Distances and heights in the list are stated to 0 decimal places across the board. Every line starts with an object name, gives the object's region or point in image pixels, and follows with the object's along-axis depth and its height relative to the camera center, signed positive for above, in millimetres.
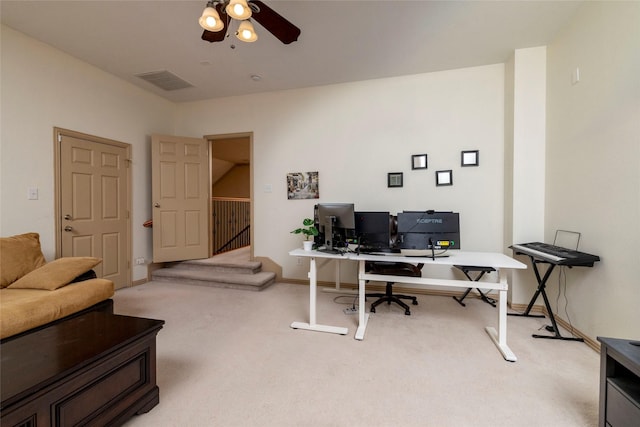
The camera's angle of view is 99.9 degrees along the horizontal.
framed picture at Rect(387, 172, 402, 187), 3627 +396
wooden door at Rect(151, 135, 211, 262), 4113 +165
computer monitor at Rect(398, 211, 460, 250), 2418 -196
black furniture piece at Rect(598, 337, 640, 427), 1161 -817
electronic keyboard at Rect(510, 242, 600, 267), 2080 -383
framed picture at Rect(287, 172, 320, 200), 3999 +338
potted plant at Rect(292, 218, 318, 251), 2696 -242
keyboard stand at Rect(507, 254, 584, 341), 2336 -930
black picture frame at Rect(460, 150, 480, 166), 3375 +637
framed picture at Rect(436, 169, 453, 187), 3461 +394
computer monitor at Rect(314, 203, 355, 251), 2662 -150
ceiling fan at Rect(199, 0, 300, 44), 1692 +1344
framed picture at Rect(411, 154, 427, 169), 3539 +625
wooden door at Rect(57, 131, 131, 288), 3178 +70
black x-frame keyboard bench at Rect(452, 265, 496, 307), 3211 -1111
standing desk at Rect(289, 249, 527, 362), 2180 -639
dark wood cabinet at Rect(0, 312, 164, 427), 1059 -730
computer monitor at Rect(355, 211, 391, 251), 2668 -221
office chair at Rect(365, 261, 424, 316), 2928 -702
